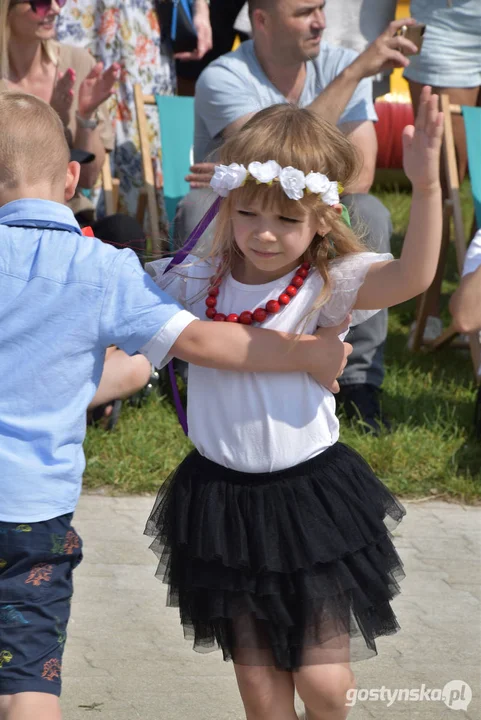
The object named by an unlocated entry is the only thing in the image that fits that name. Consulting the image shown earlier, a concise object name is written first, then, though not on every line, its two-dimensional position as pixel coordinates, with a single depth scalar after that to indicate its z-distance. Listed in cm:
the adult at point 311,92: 710
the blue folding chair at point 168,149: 847
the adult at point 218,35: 1016
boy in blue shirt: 334
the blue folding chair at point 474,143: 823
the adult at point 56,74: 720
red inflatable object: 1444
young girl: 353
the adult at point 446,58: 886
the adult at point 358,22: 926
